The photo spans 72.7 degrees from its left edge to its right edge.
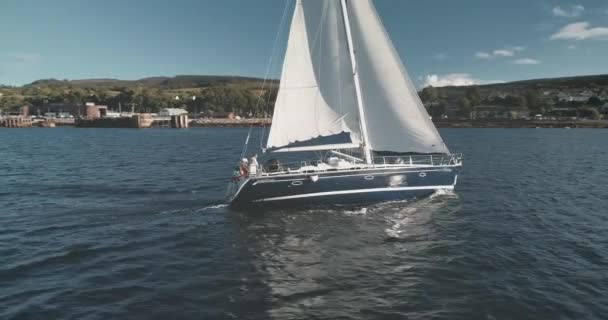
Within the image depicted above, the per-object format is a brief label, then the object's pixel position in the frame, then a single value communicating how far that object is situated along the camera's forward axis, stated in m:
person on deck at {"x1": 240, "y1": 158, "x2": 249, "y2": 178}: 24.45
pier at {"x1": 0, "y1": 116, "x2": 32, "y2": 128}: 177.38
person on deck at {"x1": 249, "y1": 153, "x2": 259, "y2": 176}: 24.12
